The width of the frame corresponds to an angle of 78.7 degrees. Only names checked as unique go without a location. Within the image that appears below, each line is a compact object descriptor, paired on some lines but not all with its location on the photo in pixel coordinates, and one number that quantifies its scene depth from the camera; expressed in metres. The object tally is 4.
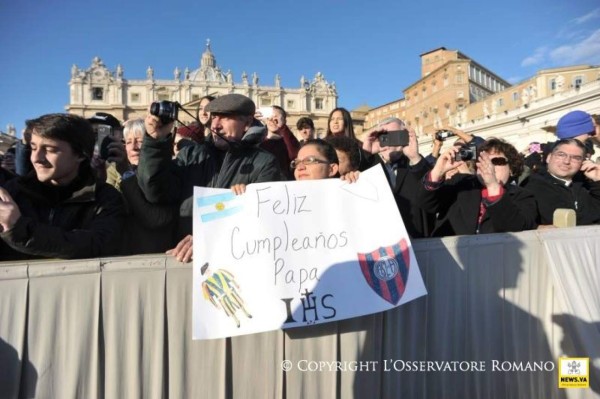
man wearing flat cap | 1.96
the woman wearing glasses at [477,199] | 2.26
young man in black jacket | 1.61
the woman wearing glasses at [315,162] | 2.06
